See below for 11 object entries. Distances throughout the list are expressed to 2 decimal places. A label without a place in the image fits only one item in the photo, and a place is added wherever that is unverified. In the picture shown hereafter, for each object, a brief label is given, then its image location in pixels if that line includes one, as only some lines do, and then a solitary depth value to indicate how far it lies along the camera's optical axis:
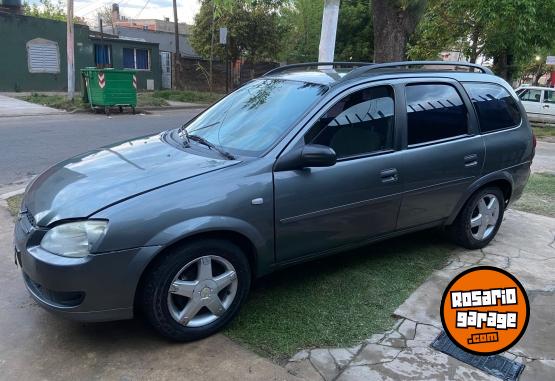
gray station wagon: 2.70
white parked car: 18.60
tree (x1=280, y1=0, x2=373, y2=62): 25.61
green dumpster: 15.35
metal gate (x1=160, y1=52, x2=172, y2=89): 26.27
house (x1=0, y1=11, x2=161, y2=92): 20.20
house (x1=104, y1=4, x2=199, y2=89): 33.59
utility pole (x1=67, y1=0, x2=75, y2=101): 16.02
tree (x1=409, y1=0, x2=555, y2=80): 13.24
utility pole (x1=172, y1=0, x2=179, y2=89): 24.20
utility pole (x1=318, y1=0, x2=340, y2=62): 6.90
